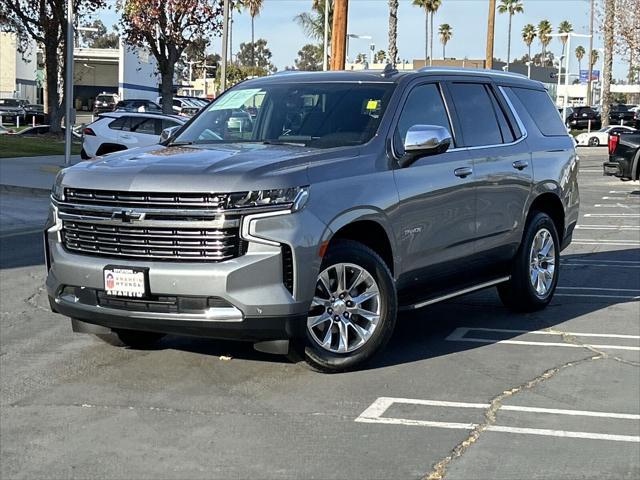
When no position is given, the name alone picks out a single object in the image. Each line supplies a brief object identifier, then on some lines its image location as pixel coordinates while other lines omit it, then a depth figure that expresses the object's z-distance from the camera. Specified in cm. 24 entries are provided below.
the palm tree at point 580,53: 12268
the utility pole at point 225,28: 3025
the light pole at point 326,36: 3916
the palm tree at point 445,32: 11950
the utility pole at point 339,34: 2466
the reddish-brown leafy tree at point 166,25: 3403
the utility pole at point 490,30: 4728
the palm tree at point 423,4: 8812
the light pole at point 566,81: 5199
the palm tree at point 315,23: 5212
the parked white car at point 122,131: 2281
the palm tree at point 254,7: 8571
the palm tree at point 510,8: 9694
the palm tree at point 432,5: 8775
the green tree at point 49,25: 3438
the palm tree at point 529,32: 11538
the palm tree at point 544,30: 11231
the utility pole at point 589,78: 7102
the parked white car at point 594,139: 4747
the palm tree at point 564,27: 11409
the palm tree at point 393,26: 3278
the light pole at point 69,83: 1944
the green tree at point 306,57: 11619
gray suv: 537
